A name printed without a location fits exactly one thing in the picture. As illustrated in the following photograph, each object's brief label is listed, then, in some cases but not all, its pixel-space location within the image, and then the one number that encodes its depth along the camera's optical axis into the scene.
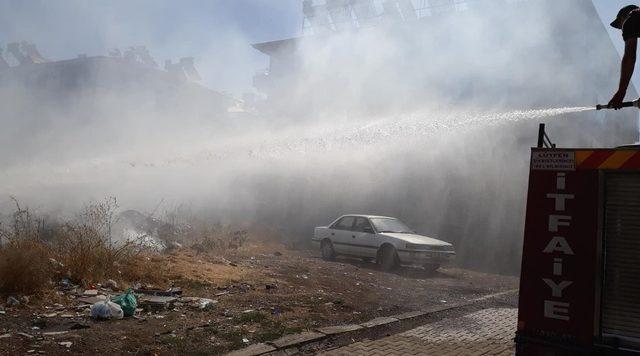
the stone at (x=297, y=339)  4.11
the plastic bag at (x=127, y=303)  4.58
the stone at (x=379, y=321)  4.96
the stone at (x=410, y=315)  5.39
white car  9.09
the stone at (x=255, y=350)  3.79
